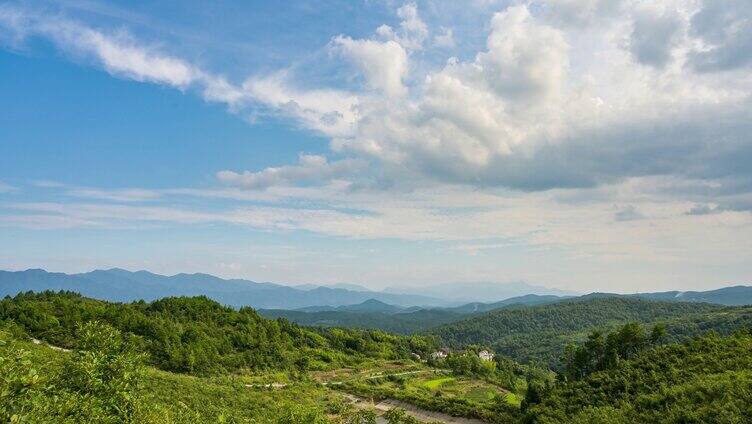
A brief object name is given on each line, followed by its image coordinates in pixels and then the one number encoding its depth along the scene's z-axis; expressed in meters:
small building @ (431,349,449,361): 126.05
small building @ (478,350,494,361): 132.11
